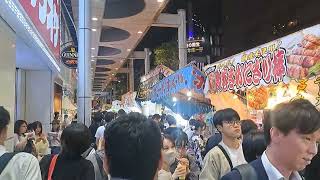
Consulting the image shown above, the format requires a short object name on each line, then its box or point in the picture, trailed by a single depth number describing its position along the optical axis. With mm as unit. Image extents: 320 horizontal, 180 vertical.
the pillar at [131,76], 34875
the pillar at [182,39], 17750
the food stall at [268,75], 5152
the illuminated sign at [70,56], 11005
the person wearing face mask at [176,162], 3729
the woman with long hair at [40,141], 7278
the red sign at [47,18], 5648
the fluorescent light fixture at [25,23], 4305
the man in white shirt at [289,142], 1853
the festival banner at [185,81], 9227
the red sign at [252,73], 5785
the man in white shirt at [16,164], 2836
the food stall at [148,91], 13973
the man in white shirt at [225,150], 3398
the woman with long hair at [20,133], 6205
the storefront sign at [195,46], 18280
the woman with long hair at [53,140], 8303
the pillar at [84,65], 7800
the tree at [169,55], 20312
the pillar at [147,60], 27016
